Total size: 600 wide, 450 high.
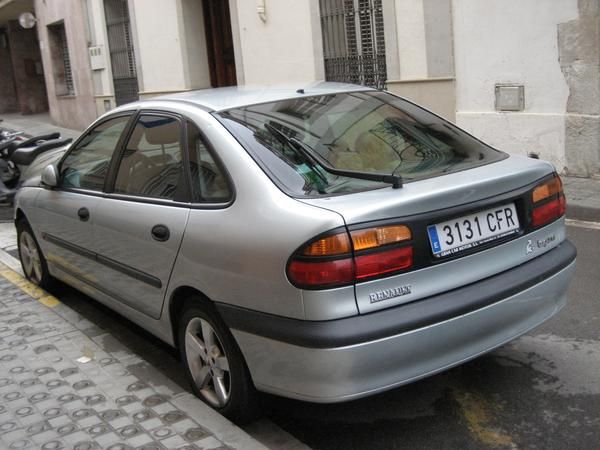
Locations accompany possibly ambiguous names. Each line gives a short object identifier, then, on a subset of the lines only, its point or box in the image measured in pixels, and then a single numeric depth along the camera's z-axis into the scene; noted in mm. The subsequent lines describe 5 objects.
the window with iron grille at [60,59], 20672
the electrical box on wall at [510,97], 8930
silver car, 2996
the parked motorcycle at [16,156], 9406
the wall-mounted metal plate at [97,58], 17859
